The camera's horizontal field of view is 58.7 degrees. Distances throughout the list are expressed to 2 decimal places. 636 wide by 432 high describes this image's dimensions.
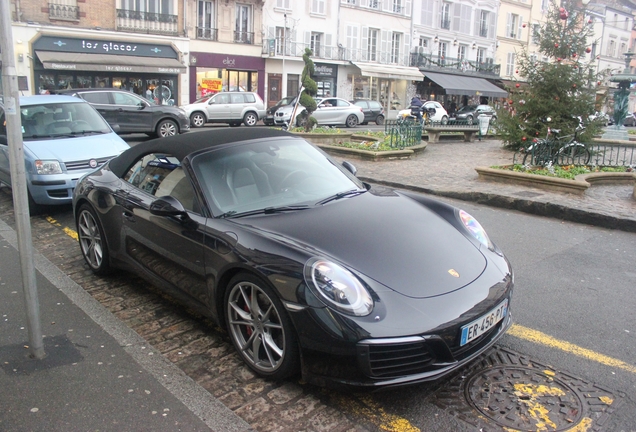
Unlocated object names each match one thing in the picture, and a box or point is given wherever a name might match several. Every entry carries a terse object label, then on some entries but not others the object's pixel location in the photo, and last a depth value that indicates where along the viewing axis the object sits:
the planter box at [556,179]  9.08
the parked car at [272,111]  27.43
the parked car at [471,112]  35.52
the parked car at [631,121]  45.12
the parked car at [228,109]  25.20
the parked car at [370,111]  31.77
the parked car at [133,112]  17.53
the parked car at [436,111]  33.09
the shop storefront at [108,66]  28.50
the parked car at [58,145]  7.47
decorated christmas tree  12.00
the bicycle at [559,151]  10.79
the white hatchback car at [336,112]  28.06
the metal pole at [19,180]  3.12
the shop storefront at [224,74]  33.94
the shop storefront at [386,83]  41.22
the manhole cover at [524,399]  2.93
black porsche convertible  2.95
